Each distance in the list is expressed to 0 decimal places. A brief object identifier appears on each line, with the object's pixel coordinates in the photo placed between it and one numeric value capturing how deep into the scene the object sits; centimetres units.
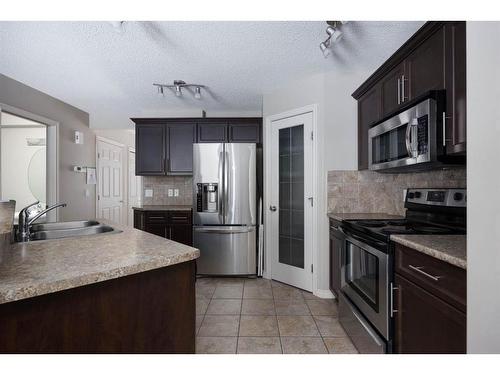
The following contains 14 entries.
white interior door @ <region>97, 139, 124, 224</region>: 489
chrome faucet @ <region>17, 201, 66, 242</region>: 146
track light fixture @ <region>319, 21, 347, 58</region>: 177
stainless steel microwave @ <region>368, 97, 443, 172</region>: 150
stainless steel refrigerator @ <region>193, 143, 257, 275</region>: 327
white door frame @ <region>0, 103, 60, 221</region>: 375
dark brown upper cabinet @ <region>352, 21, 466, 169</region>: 138
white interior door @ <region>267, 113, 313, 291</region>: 285
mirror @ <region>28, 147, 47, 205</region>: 405
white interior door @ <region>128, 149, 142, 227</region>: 596
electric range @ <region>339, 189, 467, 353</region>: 148
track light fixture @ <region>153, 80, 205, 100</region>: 302
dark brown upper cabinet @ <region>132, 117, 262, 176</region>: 371
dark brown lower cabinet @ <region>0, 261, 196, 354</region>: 74
